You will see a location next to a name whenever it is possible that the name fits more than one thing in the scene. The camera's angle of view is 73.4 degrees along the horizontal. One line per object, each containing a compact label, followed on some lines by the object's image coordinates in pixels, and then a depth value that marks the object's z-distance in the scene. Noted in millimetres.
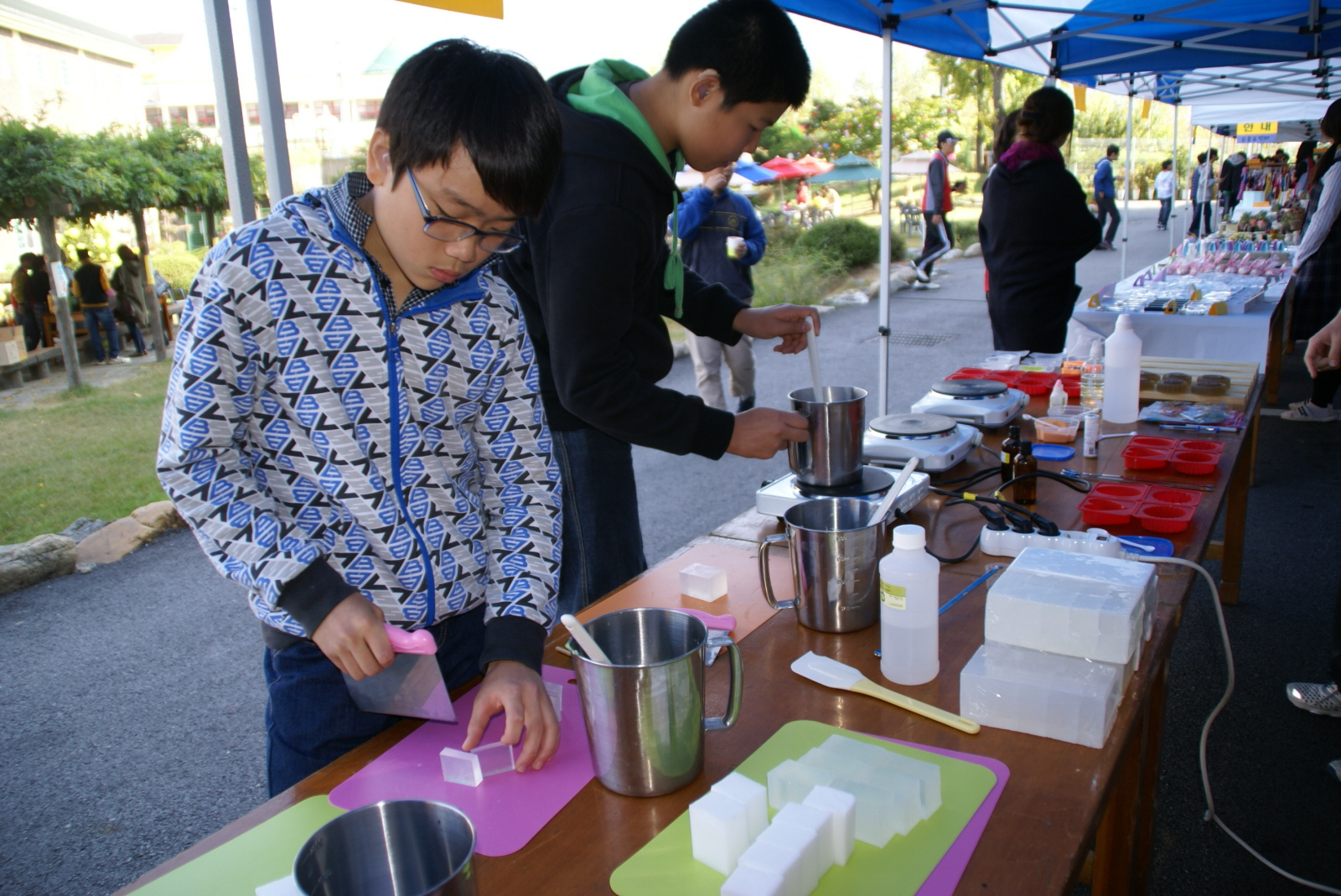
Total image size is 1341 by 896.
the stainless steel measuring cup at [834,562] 1303
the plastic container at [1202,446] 2143
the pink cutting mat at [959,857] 852
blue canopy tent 4383
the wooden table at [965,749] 895
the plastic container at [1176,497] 1829
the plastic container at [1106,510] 1756
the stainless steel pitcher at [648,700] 923
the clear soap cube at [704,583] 1532
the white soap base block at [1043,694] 1073
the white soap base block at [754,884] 782
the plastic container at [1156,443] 2188
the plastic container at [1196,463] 2033
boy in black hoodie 1546
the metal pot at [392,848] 729
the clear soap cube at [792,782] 936
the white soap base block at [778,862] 797
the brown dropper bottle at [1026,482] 1906
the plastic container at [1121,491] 1865
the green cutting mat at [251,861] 899
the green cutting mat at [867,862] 858
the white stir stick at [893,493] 1292
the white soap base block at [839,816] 867
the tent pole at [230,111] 1956
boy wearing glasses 1031
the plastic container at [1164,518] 1705
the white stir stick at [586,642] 946
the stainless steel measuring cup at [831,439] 1732
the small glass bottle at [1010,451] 1956
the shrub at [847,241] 14281
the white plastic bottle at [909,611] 1153
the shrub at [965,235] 17766
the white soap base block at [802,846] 818
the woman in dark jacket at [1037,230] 3811
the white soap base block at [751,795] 868
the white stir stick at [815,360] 1787
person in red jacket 10750
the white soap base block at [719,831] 854
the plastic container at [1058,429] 2352
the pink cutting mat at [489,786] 972
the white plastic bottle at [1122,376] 2490
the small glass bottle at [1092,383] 2695
